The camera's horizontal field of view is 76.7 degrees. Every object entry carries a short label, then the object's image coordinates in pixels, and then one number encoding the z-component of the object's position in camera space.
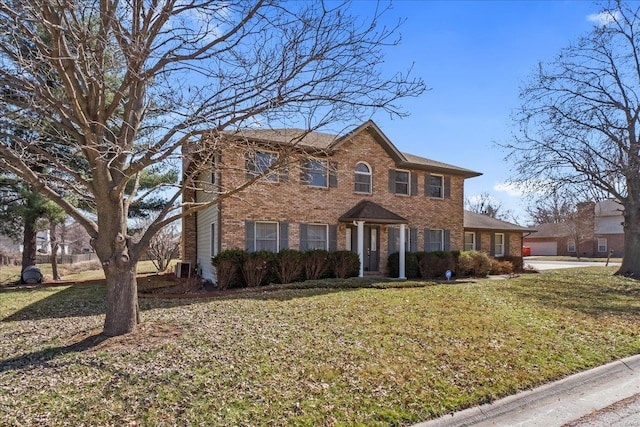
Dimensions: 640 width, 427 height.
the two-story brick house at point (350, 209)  14.55
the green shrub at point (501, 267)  18.99
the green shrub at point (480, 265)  17.84
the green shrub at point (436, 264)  17.09
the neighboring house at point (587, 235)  41.21
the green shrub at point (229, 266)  12.95
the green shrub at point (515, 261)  21.31
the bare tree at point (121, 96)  5.75
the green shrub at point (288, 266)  13.78
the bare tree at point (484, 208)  58.28
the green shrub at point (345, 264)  15.05
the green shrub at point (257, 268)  13.16
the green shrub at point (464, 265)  17.67
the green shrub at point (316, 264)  14.45
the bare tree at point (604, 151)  18.34
